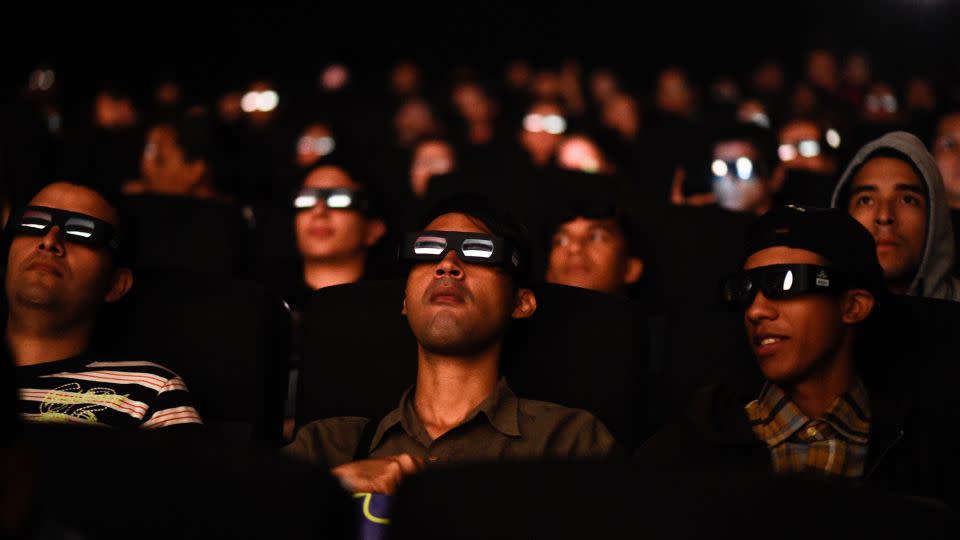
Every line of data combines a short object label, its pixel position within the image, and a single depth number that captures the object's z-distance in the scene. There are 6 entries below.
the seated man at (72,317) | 2.40
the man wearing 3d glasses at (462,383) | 2.35
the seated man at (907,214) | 2.88
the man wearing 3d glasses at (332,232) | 3.70
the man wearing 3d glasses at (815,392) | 2.20
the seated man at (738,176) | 4.23
